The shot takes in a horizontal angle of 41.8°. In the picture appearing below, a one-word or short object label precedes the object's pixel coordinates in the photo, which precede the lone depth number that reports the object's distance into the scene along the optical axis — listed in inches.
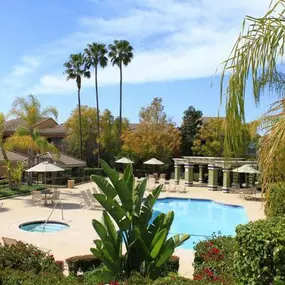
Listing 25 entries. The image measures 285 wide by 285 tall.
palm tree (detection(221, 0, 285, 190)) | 149.3
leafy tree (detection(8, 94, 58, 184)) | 1137.4
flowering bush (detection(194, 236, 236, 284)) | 303.2
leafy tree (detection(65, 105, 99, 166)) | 2079.2
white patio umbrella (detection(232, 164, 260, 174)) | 1164.5
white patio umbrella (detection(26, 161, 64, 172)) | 970.1
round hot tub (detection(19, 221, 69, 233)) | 703.1
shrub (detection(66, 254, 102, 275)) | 414.6
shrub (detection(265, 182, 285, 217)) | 365.5
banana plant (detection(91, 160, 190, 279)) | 314.7
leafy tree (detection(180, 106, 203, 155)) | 1918.1
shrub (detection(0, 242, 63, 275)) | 336.2
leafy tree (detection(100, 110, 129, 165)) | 2028.8
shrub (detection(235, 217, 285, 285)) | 210.7
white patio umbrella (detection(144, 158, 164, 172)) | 1521.9
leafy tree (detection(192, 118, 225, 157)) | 1692.9
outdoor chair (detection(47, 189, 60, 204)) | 938.1
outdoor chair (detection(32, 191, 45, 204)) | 927.8
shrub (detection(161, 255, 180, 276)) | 405.0
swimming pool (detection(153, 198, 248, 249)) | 808.3
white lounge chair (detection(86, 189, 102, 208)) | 902.2
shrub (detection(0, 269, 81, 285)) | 256.2
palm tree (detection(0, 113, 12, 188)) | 1114.7
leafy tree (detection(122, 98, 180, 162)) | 1760.6
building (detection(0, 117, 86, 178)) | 1417.3
